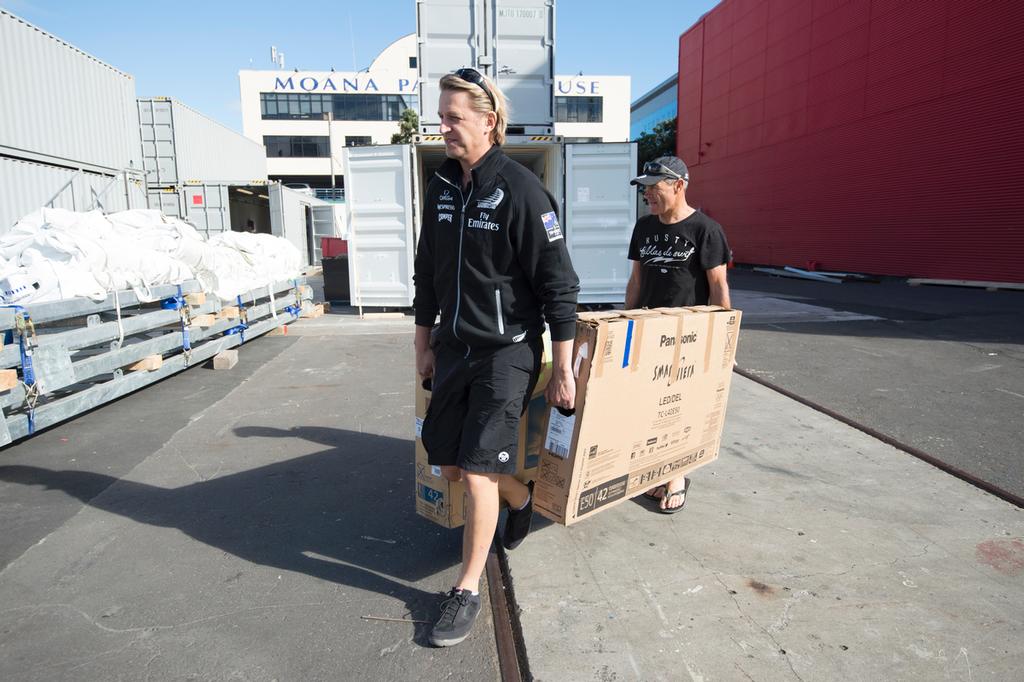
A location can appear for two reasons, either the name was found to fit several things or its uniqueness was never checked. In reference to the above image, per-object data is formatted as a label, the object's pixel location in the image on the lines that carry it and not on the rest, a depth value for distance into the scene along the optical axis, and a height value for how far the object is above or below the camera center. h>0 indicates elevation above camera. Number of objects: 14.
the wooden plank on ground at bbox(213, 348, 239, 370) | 7.06 -1.22
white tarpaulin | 4.85 -0.02
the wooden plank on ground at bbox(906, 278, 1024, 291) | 14.61 -1.00
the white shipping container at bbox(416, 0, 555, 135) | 9.63 +3.15
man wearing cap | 3.32 -0.02
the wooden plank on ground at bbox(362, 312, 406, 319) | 10.82 -1.13
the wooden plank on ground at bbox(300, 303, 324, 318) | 11.16 -1.07
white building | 53.12 +12.27
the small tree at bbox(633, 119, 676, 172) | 39.41 +6.86
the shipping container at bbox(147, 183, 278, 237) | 19.92 +1.58
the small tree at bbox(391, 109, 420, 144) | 40.62 +8.45
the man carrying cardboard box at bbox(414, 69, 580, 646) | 2.26 -0.20
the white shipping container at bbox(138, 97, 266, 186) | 20.72 +3.91
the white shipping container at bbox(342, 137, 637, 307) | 10.13 +0.71
